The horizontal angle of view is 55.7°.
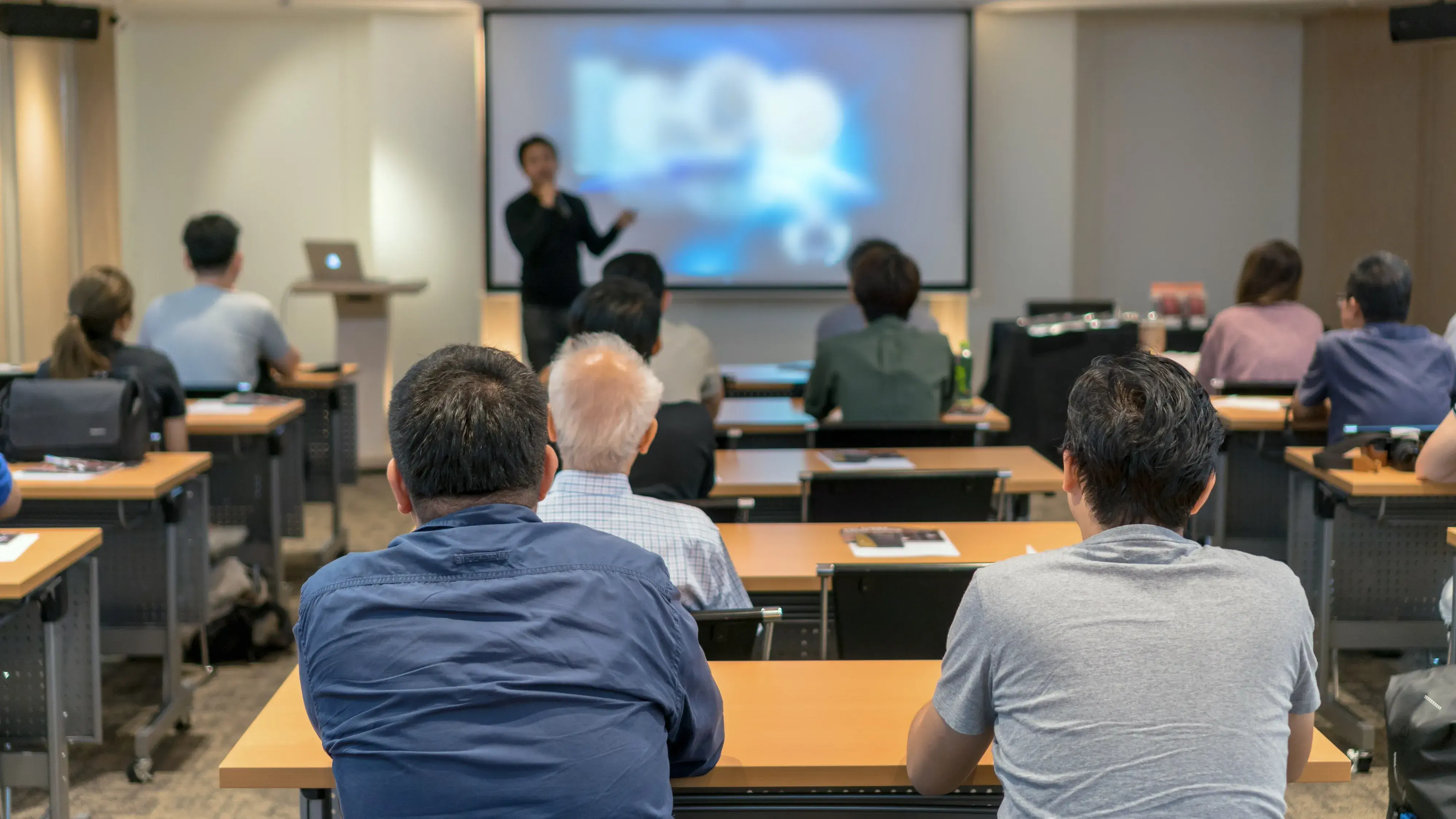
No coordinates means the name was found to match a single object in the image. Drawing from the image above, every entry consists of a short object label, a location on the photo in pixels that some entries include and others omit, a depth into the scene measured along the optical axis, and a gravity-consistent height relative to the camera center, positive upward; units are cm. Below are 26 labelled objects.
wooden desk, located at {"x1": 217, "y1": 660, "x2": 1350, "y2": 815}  177 -59
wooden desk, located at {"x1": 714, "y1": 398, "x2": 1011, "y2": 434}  468 -40
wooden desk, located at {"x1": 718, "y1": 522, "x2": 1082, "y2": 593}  272 -52
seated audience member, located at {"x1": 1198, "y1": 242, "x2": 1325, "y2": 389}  516 -10
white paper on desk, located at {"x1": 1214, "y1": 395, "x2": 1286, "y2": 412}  475 -36
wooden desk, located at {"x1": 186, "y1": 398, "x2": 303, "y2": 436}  461 -40
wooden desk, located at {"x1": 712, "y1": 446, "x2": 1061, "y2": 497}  363 -46
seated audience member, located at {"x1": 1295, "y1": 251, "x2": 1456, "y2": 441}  412 -18
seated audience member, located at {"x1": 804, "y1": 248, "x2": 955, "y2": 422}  441 -21
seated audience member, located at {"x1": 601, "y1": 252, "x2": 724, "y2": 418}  428 -20
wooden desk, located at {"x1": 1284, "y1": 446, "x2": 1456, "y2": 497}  351 -47
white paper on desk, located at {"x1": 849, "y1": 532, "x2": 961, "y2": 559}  285 -52
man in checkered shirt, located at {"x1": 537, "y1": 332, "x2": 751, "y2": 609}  233 -31
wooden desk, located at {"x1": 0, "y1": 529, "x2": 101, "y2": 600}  263 -52
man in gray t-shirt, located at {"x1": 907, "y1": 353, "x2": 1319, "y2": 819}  143 -37
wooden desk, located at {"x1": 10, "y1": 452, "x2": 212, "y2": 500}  357 -48
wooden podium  781 -19
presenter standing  671 +29
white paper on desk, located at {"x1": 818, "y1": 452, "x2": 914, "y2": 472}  366 -44
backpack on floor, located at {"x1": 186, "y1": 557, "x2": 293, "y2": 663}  466 -109
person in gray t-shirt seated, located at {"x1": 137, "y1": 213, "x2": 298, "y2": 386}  505 -7
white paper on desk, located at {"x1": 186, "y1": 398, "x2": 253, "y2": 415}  477 -37
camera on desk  368 -40
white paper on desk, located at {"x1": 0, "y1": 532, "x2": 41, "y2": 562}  279 -51
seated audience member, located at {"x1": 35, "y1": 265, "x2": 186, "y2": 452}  400 -14
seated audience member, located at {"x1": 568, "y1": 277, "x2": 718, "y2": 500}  323 -37
